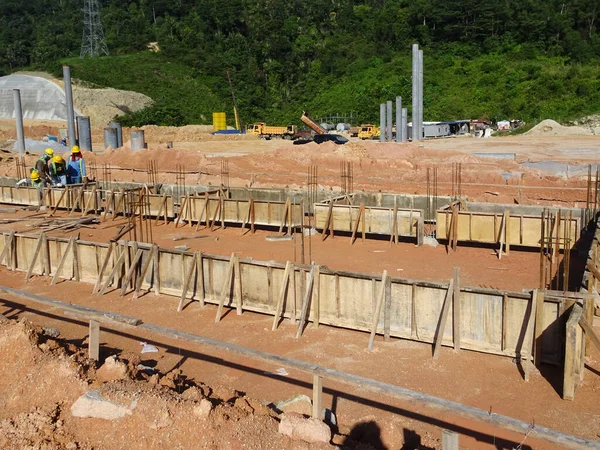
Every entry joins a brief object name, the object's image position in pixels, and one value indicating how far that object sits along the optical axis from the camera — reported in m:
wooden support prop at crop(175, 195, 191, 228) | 19.11
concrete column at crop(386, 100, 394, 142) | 39.28
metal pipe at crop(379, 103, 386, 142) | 39.53
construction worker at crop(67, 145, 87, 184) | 24.03
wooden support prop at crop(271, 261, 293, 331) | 9.85
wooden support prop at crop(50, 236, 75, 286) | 12.91
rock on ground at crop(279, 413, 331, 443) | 5.74
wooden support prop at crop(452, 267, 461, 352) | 8.57
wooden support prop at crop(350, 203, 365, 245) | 15.88
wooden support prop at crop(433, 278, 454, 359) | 8.55
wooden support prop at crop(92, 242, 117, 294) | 12.22
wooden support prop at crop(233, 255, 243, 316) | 10.52
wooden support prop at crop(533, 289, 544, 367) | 7.94
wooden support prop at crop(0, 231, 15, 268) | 14.08
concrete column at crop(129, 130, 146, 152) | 33.97
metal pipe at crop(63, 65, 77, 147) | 32.81
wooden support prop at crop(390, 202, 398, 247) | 15.48
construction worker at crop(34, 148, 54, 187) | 23.20
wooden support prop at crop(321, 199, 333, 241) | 16.46
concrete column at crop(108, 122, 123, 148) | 38.83
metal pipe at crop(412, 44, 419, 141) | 35.61
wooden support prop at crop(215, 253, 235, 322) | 10.33
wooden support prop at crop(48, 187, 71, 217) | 21.76
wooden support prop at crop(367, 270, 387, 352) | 9.01
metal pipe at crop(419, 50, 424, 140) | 36.25
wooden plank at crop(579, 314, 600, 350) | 7.14
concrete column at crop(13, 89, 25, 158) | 35.59
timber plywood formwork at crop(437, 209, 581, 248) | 14.11
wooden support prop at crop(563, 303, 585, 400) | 7.04
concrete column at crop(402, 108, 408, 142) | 37.08
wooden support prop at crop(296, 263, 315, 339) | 9.62
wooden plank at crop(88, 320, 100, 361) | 7.70
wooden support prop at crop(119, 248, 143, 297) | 11.79
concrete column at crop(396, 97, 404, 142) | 36.84
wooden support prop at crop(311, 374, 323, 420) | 6.21
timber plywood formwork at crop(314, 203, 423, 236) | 15.51
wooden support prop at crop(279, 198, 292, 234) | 17.06
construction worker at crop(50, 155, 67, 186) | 23.25
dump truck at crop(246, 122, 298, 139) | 49.59
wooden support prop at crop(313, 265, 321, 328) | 9.77
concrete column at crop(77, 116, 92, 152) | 36.78
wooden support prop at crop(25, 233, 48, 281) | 13.40
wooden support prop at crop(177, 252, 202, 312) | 10.88
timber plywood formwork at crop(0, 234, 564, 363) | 8.27
